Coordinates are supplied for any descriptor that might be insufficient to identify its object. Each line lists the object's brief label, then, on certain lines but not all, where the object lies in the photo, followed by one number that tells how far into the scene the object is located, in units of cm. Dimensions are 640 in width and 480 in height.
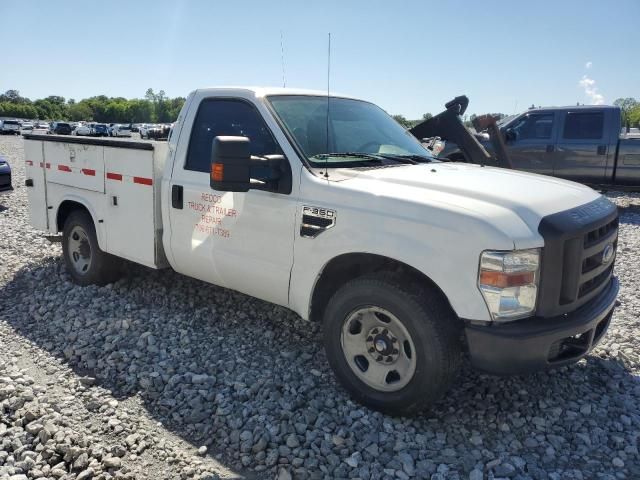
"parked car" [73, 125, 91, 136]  3697
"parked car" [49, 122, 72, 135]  3934
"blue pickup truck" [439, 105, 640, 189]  1098
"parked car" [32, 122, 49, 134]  5064
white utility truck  286
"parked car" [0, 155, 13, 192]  1055
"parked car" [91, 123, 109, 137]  4072
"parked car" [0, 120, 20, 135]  5081
